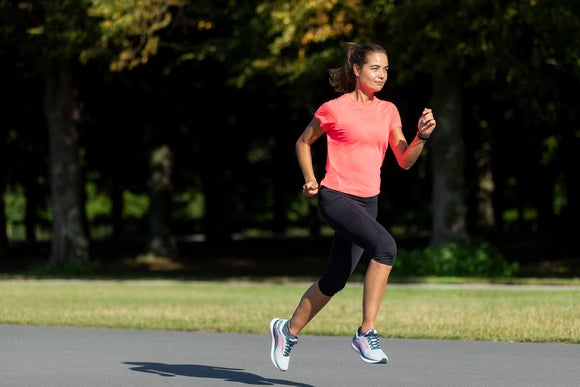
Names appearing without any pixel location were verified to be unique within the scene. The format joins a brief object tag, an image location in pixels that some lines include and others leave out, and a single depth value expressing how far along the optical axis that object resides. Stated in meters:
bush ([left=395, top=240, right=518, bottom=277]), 21.11
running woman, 7.31
